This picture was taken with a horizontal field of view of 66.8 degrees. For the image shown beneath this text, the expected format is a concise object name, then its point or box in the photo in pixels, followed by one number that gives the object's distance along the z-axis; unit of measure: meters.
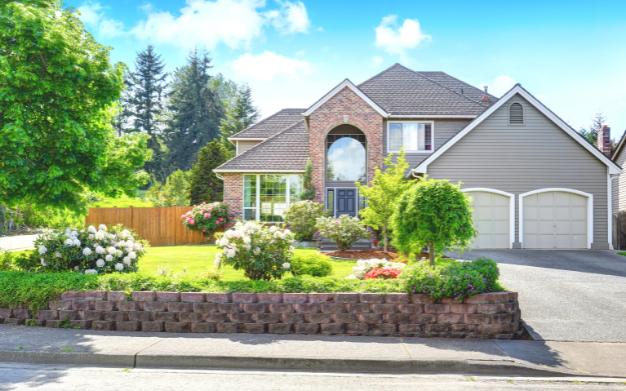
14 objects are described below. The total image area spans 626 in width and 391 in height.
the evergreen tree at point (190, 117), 55.22
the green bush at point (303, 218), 20.16
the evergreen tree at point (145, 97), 58.25
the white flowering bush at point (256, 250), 8.75
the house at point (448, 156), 18.48
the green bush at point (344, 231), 17.02
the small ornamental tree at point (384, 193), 15.55
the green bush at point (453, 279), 7.33
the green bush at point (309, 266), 9.70
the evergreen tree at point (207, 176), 31.47
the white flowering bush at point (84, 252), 9.41
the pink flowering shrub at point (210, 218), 22.27
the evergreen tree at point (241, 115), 48.88
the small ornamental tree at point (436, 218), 8.69
